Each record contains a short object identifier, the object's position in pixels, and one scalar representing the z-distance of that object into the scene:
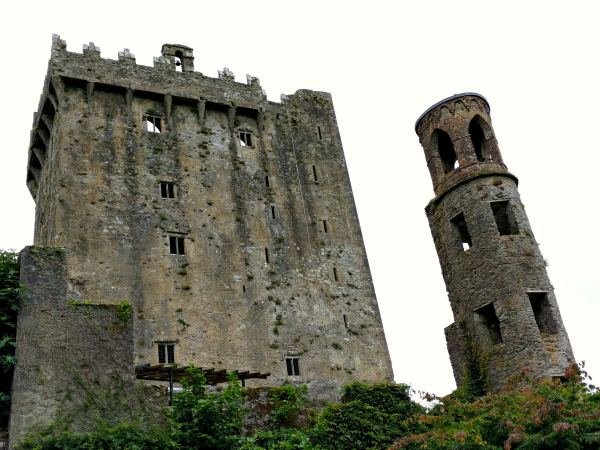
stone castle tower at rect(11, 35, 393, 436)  27.59
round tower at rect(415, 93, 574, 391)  25.30
